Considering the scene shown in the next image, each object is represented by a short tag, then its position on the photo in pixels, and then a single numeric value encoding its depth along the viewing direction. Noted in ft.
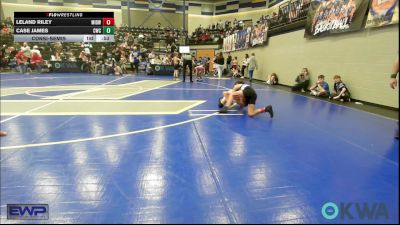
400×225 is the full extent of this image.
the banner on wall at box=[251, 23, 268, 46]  54.28
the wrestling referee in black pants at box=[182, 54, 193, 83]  46.66
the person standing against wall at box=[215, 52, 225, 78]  61.87
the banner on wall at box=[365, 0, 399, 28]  22.98
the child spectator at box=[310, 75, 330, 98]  31.81
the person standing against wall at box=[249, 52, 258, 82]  53.36
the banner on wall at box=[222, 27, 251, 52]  64.50
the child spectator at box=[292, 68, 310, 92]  37.58
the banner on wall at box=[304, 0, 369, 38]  28.17
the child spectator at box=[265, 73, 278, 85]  48.08
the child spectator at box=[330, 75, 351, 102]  29.09
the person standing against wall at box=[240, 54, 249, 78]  57.81
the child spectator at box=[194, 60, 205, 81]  57.62
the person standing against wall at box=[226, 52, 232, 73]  72.90
